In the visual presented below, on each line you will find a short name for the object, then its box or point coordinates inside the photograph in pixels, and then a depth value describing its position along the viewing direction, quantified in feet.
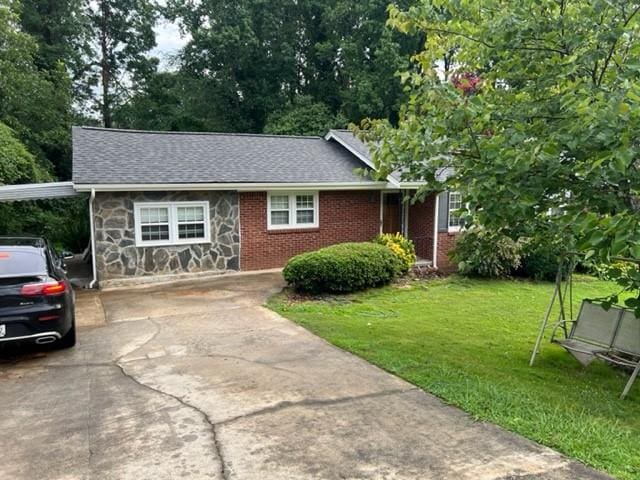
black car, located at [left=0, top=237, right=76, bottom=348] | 18.02
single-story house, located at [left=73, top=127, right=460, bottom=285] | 36.83
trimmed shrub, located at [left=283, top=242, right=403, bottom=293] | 32.76
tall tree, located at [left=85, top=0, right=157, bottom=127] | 94.68
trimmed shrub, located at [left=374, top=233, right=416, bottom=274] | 40.22
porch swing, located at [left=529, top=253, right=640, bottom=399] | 18.11
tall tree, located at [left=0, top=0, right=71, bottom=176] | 60.44
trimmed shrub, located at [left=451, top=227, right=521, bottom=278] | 40.91
